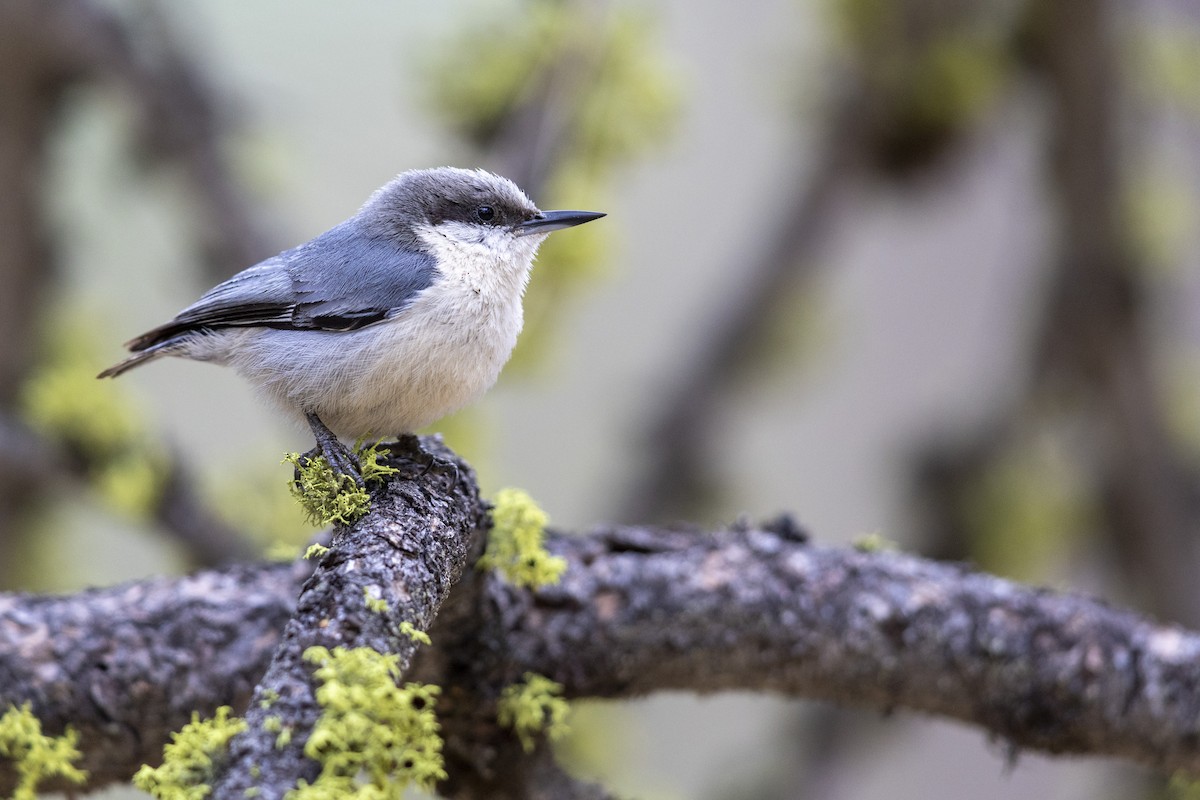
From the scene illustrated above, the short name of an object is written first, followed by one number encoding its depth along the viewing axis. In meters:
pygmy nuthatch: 3.65
